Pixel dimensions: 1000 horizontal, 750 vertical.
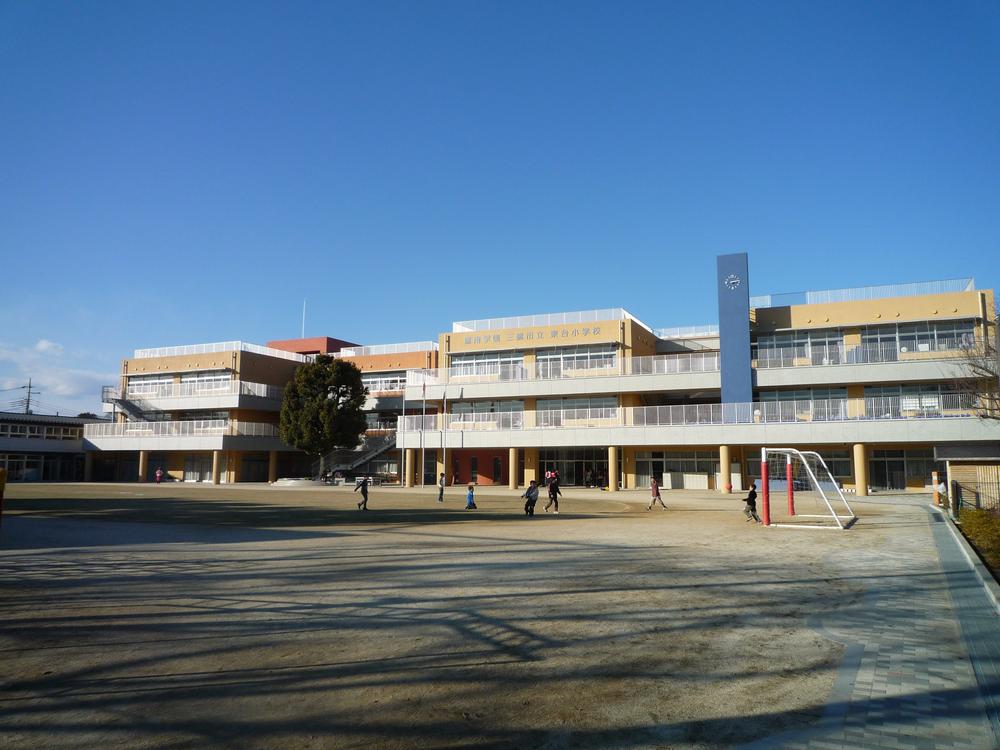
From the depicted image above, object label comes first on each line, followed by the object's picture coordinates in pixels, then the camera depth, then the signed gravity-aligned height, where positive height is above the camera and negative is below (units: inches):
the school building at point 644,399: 1592.0 +157.7
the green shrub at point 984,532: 519.7 -68.2
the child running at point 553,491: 1136.2 -60.4
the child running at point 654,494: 1229.1 -70.3
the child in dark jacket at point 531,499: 1059.9 -69.1
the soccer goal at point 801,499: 852.0 -82.0
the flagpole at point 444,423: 1873.8 +85.1
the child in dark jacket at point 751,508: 924.1 -70.7
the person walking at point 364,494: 1092.5 -64.7
